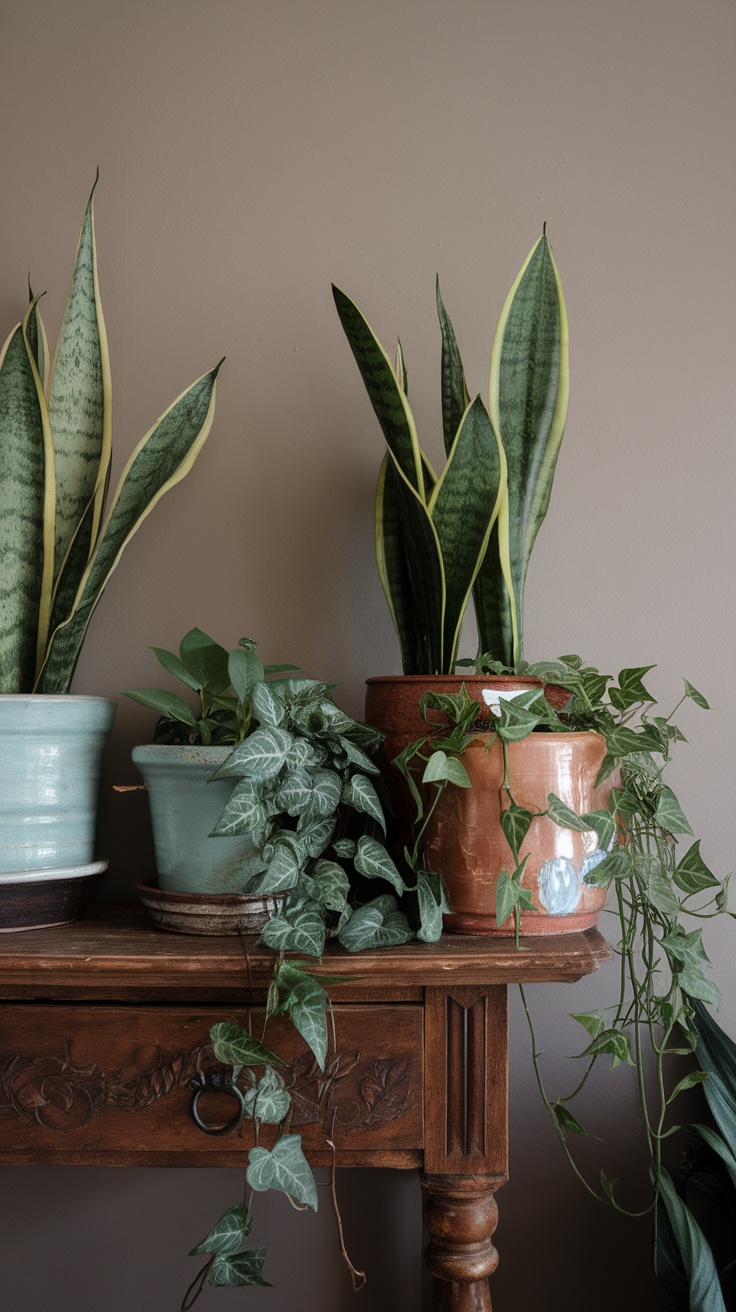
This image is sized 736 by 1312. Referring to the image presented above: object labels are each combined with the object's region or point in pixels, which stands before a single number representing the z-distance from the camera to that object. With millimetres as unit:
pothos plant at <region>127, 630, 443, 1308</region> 613
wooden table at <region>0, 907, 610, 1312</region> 658
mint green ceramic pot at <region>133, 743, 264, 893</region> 702
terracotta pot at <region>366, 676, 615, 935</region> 672
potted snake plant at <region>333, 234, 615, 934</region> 675
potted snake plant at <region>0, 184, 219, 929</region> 738
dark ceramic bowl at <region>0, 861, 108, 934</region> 728
